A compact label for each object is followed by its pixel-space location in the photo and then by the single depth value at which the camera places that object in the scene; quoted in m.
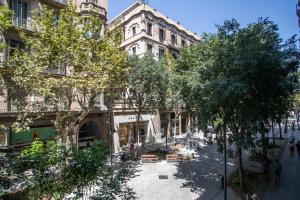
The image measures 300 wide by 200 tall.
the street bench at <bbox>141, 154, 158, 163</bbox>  15.43
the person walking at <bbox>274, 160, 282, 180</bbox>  11.83
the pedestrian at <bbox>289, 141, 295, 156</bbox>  18.23
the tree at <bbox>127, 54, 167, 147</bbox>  15.74
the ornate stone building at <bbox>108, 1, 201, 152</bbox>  20.77
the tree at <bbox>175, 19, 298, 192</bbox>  8.30
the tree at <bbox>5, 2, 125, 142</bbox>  9.70
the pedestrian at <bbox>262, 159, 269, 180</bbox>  12.60
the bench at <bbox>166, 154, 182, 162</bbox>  15.58
